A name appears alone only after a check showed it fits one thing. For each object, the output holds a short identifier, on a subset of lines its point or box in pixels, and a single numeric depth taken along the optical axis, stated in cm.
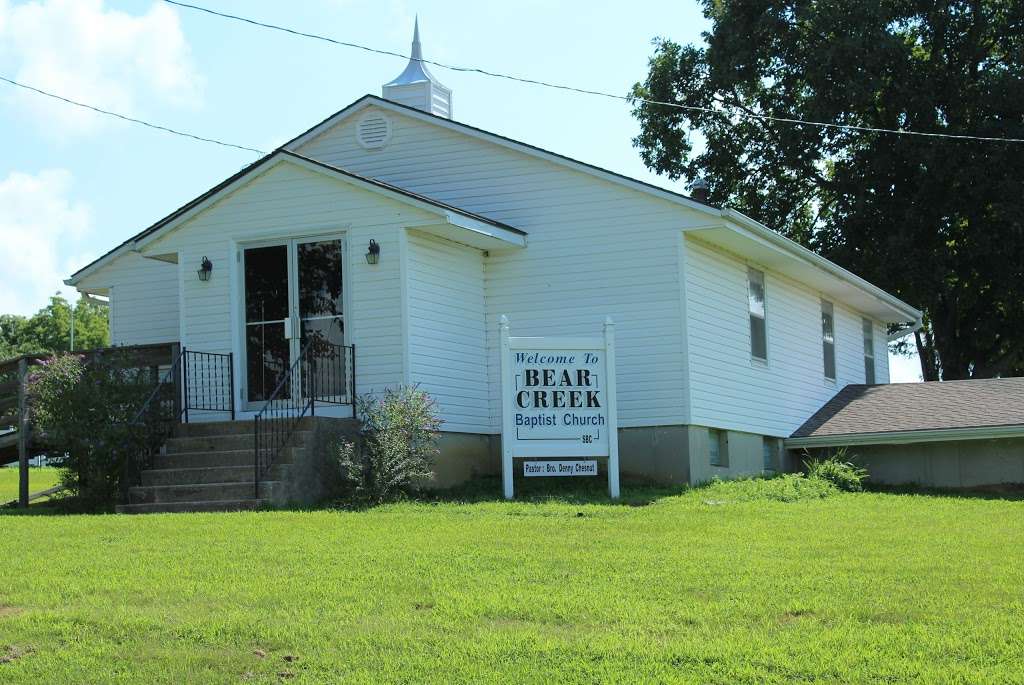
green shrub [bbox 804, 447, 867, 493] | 2020
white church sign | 1691
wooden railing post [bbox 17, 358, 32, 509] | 1816
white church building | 1800
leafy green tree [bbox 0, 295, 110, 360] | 8194
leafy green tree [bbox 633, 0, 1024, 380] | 3112
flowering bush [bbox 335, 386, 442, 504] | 1587
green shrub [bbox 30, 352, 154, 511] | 1625
